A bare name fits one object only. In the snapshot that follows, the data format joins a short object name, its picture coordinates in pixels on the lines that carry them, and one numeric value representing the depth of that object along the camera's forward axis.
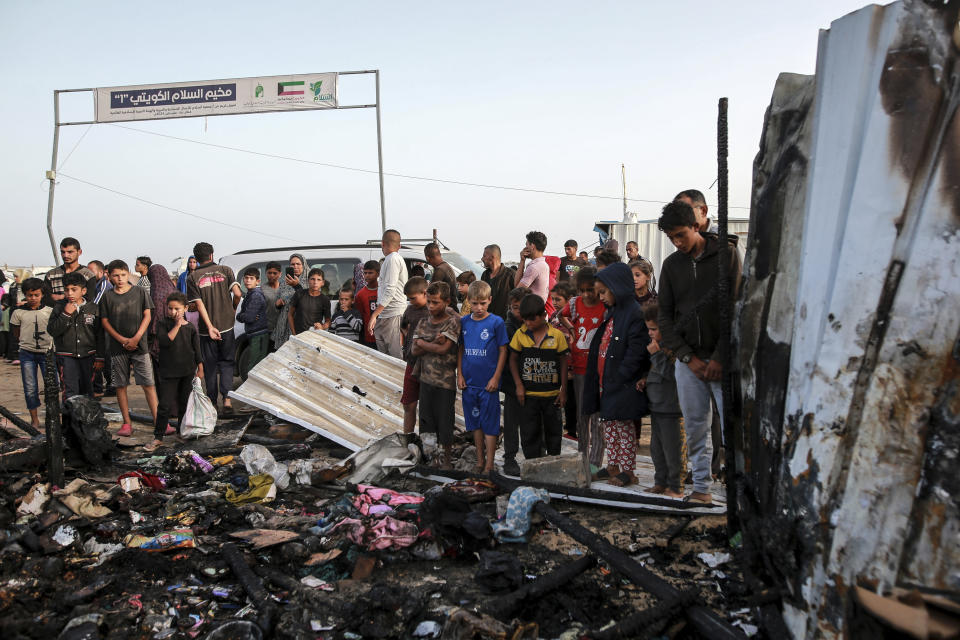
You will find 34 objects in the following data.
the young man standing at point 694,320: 4.26
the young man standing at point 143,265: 11.66
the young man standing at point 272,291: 9.47
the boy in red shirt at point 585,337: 5.92
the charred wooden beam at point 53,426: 5.39
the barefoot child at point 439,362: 5.96
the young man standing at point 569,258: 11.65
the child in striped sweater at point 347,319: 8.60
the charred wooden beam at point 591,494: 4.44
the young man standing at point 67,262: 7.83
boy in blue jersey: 5.74
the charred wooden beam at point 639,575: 2.83
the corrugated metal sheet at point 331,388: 7.23
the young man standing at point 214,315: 8.45
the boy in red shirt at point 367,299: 8.60
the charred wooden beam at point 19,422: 6.95
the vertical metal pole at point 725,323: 2.95
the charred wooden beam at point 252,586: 3.21
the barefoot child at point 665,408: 4.85
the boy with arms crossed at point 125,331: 7.62
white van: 10.29
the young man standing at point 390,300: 7.90
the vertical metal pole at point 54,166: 18.33
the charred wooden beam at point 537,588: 3.15
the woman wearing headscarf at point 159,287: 9.32
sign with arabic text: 17.00
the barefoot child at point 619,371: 5.07
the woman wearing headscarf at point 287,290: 9.11
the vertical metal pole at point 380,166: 16.73
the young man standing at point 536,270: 7.59
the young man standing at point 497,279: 7.97
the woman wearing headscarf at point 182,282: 10.59
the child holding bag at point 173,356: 7.44
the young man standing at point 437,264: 8.17
